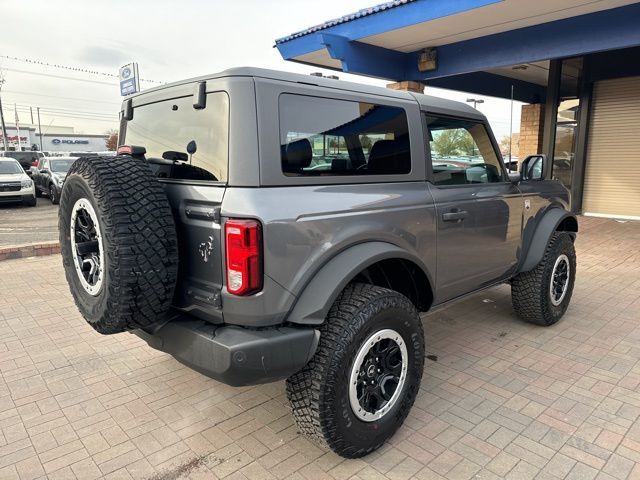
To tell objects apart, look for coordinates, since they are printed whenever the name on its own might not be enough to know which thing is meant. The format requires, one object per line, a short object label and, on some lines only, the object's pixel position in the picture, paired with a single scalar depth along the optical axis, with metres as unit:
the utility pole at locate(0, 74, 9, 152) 35.89
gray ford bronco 2.17
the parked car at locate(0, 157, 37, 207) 13.47
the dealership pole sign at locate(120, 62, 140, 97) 7.57
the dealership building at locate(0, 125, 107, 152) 68.19
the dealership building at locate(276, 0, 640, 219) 7.41
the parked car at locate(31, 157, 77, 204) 14.86
